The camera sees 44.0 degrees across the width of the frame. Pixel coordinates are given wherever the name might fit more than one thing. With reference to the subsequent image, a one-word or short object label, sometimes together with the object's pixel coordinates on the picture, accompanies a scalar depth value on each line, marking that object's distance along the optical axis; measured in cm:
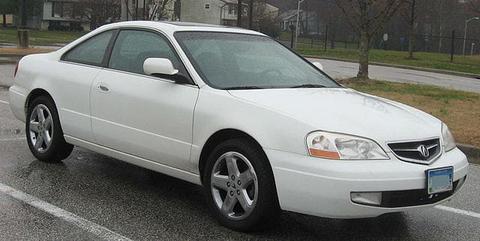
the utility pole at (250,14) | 3128
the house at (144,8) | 2522
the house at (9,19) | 7515
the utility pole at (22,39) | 2505
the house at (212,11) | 8227
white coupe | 395
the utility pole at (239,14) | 2907
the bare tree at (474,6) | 4354
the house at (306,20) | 8151
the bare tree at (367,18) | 1668
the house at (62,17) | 6662
